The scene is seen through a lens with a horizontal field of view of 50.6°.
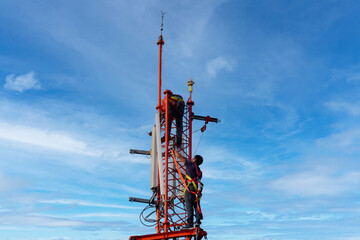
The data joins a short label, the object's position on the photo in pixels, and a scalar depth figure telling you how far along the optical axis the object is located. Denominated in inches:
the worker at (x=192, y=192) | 764.6
